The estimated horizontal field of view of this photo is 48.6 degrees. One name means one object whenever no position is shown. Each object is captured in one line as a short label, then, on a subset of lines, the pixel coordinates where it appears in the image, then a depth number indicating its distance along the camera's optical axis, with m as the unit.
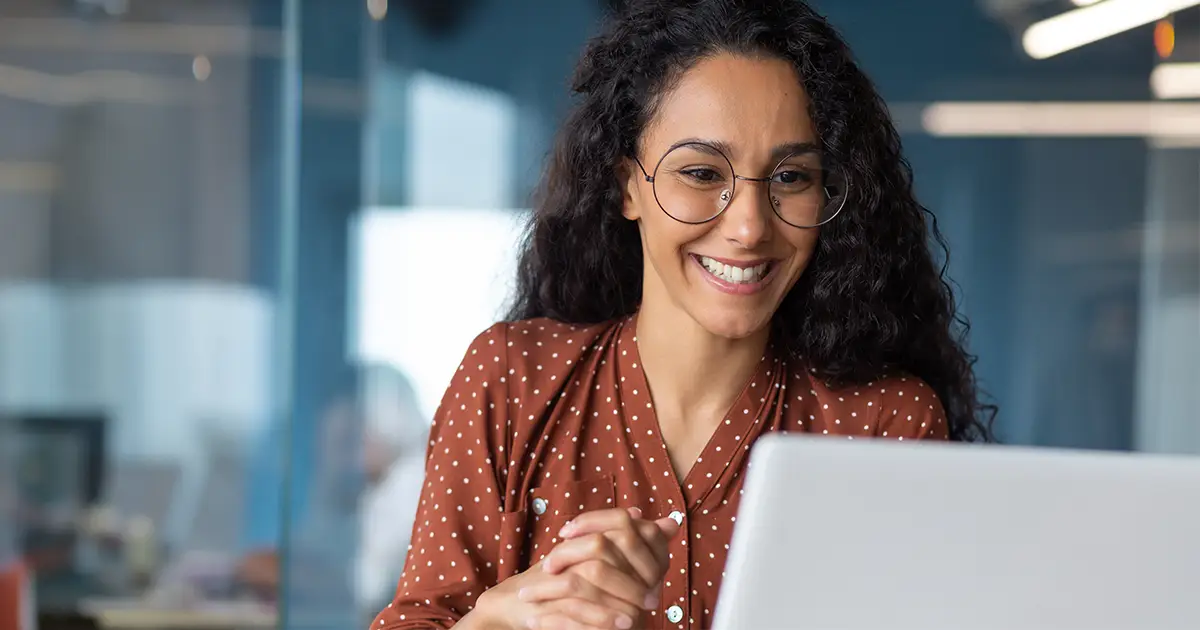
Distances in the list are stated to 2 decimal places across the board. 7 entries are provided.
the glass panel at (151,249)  5.09
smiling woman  1.53
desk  4.18
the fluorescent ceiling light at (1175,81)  3.42
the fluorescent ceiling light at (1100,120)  3.42
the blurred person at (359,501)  3.51
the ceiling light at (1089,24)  3.42
